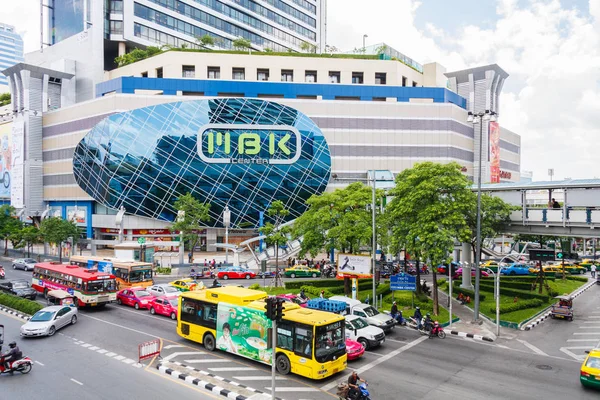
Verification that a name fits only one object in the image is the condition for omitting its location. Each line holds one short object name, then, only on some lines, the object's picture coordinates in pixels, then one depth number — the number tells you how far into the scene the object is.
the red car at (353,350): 19.36
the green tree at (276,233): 38.09
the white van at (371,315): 23.94
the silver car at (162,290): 30.14
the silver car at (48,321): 21.94
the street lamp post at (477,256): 25.71
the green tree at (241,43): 73.88
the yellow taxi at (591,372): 15.93
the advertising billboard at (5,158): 72.19
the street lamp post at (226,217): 54.27
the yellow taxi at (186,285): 33.97
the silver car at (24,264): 48.69
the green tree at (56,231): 53.94
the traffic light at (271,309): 14.30
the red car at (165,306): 27.00
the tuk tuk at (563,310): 28.33
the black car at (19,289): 31.36
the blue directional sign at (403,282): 27.94
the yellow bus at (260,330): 16.67
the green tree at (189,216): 52.75
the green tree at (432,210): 26.91
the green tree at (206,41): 73.25
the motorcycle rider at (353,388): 13.80
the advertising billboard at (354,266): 29.41
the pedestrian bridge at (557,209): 25.81
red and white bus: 28.19
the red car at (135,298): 29.14
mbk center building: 60.00
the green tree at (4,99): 96.62
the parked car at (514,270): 48.88
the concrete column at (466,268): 38.25
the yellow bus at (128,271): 35.19
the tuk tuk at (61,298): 27.12
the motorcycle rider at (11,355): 16.84
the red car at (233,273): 45.09
